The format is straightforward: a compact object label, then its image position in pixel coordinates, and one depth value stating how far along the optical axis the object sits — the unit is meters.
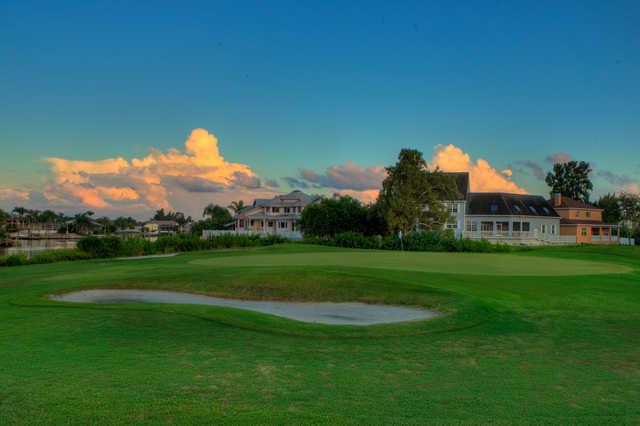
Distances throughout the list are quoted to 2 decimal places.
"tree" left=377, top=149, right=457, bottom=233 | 50.38
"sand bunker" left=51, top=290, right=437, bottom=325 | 11.26
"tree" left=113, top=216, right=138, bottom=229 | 167.39
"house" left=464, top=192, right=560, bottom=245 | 62.16
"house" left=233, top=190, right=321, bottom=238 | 81.31
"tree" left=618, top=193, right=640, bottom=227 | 88.49
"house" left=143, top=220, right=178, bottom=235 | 160.16
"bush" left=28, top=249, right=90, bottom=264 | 28.70
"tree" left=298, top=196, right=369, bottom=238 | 56.53
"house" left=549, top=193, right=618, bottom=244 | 68.62
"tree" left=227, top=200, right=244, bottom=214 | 110.06
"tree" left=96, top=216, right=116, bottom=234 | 150.69
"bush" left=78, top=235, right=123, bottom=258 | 30.62
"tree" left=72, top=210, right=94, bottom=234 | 150.00
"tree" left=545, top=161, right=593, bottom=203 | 93.50
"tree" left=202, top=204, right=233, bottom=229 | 106.91
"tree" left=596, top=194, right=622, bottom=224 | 90.19
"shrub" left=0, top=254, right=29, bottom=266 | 26.94
